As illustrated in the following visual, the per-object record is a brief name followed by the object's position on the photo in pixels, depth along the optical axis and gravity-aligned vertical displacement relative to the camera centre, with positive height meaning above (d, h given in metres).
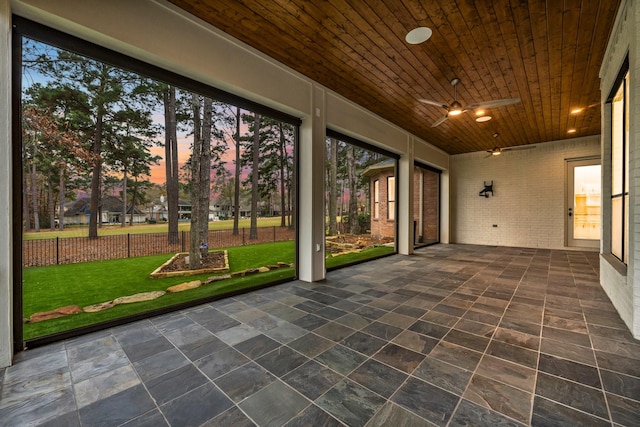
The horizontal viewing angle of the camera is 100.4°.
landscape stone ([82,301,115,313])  2.86 -1.07
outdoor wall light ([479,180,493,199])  8.46 +0.62
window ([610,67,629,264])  2.89 +0.47
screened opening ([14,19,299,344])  2.52 +0.27
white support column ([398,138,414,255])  6.64 +0.25
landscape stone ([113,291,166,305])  3.17 -1.08
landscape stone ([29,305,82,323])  2.61 -1.04
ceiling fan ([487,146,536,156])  6.88 +1.54
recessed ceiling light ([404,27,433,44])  2.97 +2.00
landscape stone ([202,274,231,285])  4.13 -1.10
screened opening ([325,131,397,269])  8.36 +0.30
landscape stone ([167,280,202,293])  3.71 -1.09
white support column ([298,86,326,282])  4.16 +0.28
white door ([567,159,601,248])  7.08 +0.17
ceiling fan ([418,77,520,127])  3.72 +1.53
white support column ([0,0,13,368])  1.88 +0.19
